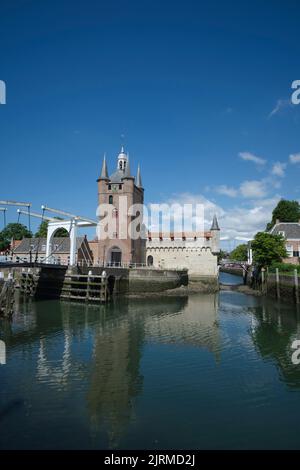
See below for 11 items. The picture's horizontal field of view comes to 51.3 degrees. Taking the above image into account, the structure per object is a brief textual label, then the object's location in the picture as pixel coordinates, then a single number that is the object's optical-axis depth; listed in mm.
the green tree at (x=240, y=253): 88656
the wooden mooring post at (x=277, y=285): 28530
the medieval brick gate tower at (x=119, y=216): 40844
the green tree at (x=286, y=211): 60656
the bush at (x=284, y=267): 29292
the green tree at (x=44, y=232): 56075
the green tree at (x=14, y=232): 61750
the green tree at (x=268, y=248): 36281
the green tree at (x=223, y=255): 126200
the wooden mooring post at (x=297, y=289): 24356
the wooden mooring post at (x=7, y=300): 17422
